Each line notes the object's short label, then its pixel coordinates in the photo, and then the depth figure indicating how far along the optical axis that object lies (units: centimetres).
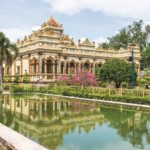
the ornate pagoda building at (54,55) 2685
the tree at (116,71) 2244
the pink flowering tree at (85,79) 2233
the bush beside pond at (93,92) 1555
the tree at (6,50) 2406
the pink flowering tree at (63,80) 2524
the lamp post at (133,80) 2168
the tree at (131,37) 4038
